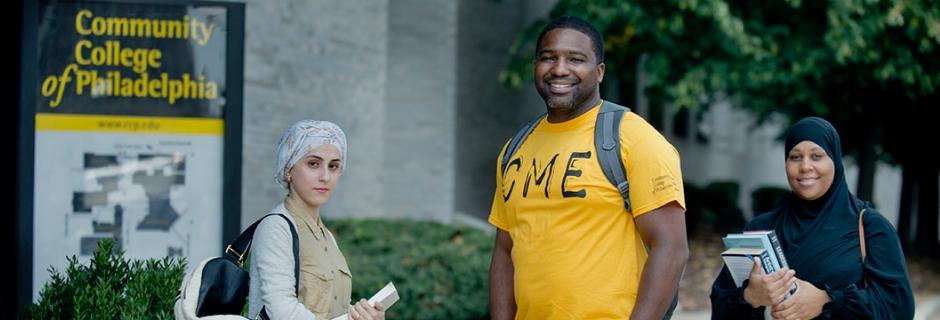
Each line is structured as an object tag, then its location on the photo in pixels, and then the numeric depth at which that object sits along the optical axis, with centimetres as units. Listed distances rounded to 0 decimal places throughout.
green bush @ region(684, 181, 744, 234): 1773
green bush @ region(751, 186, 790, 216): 2367
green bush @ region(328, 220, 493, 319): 848
